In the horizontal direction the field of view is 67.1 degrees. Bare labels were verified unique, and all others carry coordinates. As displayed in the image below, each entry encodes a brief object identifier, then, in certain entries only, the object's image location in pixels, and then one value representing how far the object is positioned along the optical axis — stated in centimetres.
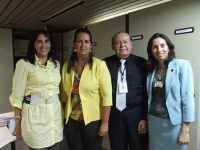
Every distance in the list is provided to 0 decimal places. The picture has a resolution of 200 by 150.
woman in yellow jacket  134
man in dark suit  154
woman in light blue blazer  126
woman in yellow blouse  125
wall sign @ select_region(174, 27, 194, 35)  159
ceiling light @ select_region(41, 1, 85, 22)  234
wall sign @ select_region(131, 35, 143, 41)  205
